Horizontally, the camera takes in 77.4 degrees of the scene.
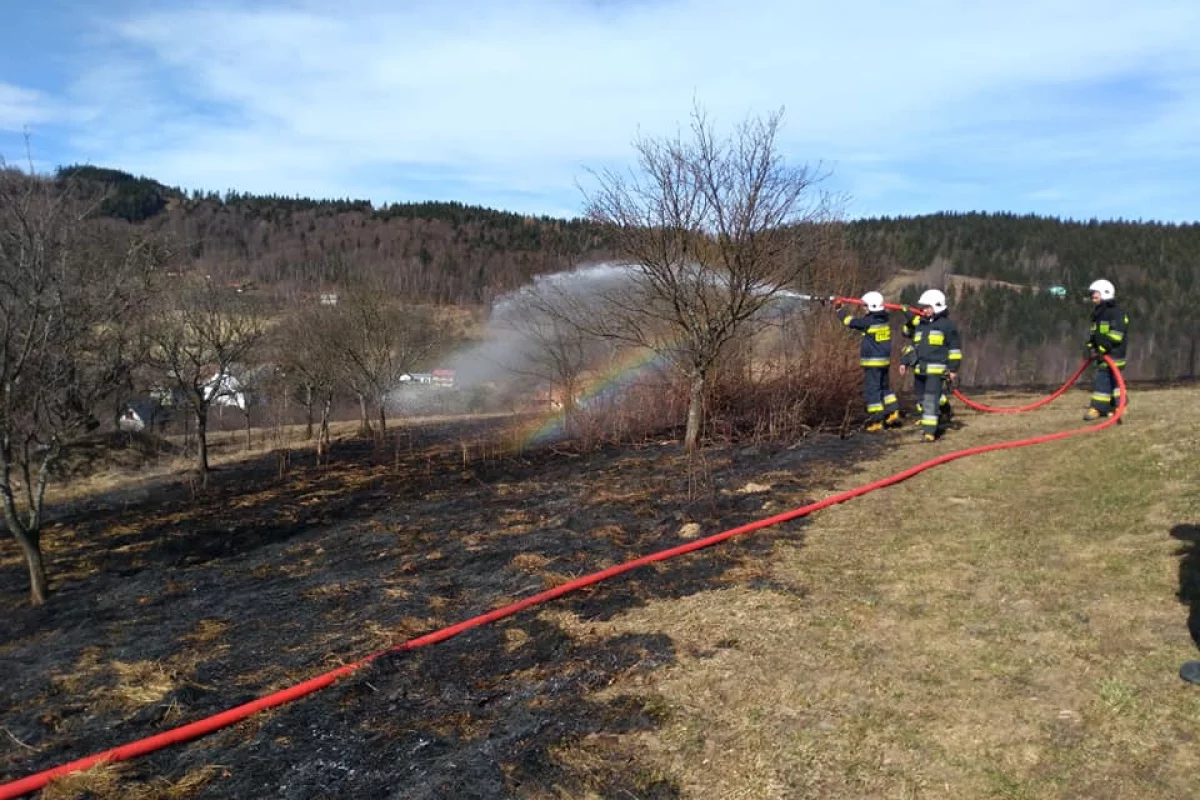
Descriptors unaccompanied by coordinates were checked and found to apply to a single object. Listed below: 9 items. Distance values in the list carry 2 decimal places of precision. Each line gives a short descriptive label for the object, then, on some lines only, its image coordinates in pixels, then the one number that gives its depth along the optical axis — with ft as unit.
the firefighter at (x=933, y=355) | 31.53
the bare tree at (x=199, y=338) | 52.01
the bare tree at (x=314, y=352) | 65.00
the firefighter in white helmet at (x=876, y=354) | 34.24
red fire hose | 13.29
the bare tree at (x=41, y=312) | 28.02
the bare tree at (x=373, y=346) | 64.18
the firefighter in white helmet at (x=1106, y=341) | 32.09
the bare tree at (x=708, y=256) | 33.04
